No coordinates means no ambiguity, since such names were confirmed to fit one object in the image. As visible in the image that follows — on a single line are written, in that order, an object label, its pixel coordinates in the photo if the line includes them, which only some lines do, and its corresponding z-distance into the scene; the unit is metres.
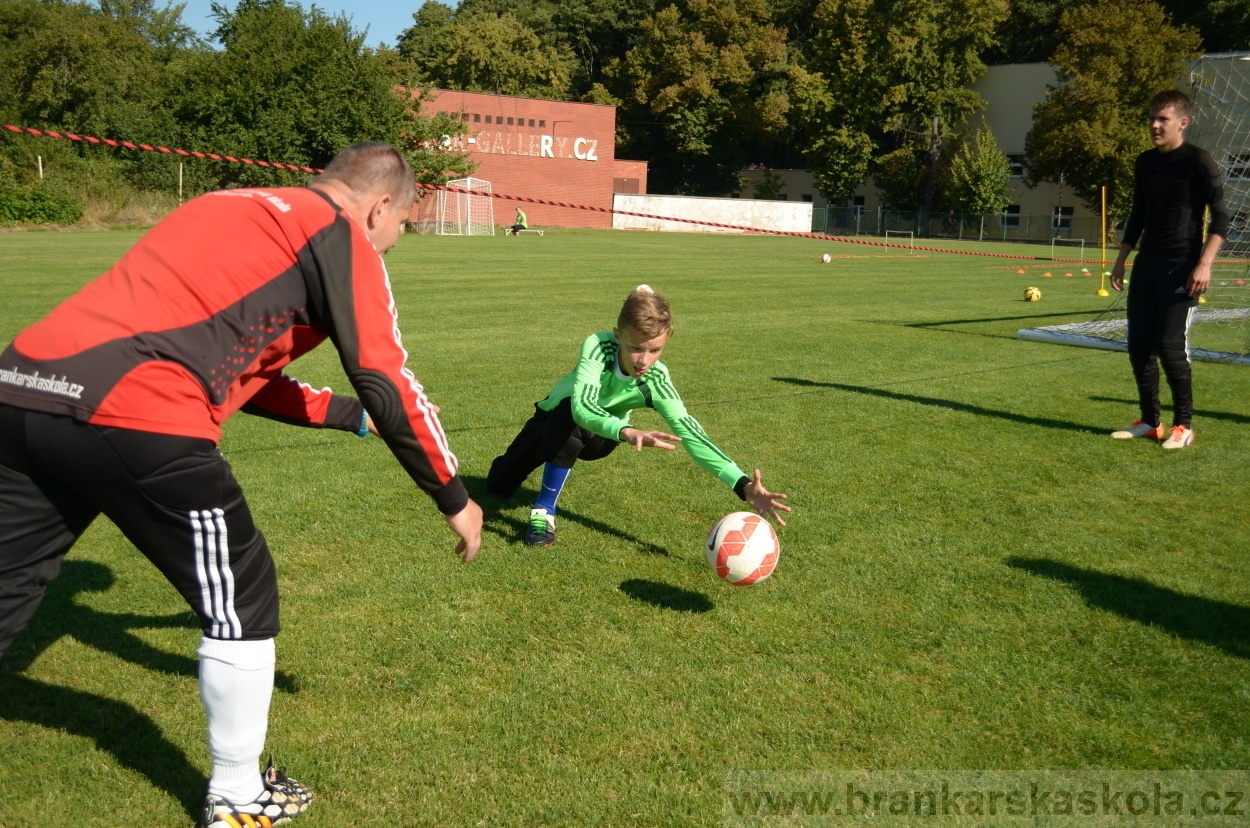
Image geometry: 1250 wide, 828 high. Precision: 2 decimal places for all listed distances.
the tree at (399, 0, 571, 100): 67.00
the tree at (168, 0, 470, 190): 42.22
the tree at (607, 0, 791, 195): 68.31
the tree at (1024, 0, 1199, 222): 50.59
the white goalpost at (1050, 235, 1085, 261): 53.81
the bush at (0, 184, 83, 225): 32.41
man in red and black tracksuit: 2.51
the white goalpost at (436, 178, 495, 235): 45.41
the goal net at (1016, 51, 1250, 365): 13.58
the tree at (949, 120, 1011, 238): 55.84
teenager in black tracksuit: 7.38
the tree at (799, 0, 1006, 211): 59.44
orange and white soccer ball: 4.55
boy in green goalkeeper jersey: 4.77
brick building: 53.03
